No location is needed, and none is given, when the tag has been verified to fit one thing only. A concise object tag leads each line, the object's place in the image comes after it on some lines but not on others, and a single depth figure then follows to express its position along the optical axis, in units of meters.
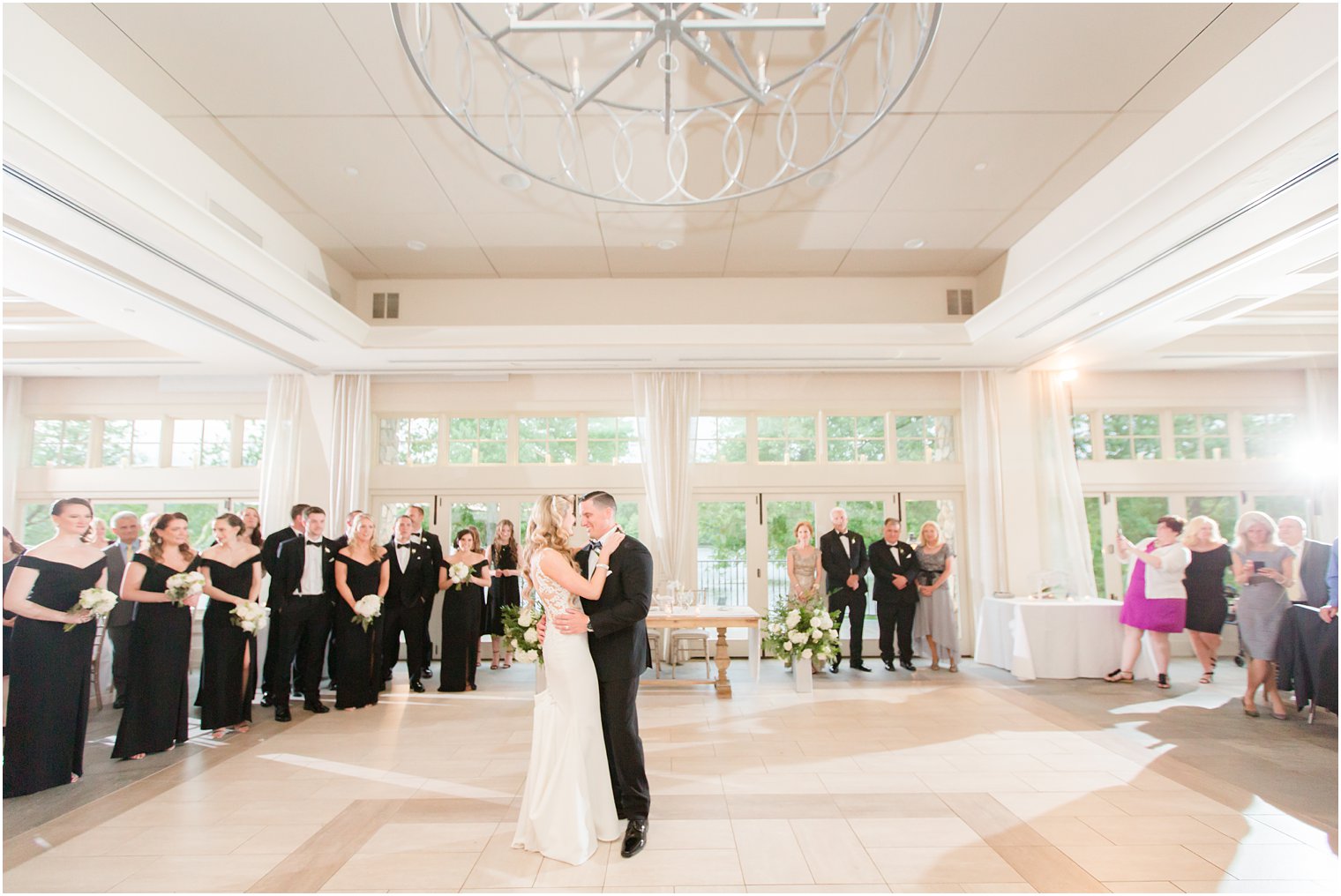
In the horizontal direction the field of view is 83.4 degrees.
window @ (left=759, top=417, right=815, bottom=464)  9.34
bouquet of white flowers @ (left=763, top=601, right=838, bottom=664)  6.85
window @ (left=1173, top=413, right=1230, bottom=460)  9.48
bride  3.40
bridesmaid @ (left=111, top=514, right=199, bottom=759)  4.96
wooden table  6.77
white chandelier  2.62
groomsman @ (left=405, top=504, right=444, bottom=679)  7.30
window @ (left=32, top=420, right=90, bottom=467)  9.59
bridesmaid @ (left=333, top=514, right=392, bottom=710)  6.34
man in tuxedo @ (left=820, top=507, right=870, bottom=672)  8.08
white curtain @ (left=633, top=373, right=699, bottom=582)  8.71
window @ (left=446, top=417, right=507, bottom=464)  9.38
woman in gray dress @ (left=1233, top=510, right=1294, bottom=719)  5.96
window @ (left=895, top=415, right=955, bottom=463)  9.36
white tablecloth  7.43
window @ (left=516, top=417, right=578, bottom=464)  9.36
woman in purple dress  7.00
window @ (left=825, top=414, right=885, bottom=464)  9.33
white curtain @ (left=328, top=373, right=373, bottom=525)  8.76
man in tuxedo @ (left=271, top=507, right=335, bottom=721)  6.17
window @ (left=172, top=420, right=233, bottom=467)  9.52
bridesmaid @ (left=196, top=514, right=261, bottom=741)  5.50
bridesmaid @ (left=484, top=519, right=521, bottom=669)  8.00
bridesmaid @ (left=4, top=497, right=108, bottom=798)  4.25
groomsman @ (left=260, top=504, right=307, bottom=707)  6.39
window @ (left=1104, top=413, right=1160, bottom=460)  9.51
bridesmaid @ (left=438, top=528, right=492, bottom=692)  7.06
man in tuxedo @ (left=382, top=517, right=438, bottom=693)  7.01
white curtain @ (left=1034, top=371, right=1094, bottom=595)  8.56
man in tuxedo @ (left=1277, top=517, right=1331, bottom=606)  5.75
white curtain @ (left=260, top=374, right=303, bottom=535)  8.66
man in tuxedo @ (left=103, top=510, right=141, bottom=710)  6.51
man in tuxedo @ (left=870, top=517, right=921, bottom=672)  7.99
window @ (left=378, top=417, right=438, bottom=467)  9.37
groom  3.54
